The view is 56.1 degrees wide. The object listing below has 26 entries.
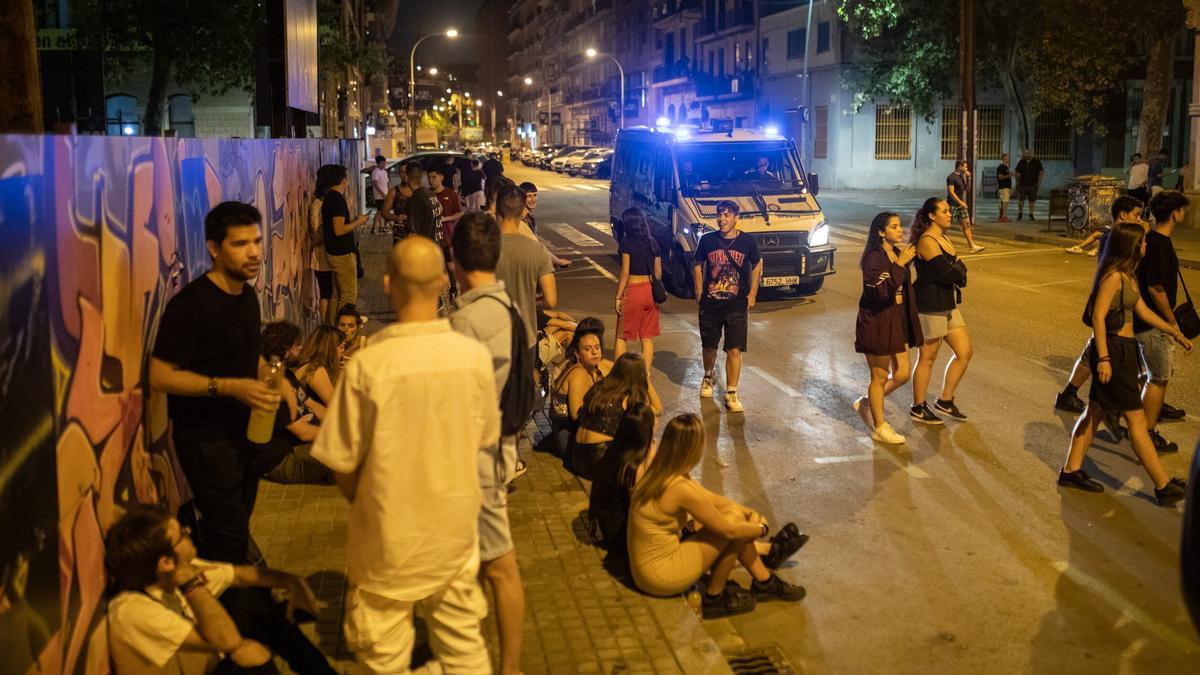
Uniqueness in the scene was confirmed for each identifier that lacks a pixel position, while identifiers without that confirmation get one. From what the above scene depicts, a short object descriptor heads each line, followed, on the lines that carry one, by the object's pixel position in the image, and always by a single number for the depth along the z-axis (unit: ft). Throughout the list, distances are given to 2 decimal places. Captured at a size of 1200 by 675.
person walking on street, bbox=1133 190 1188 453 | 24.32
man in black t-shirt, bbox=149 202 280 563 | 14.01
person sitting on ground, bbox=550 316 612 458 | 24.20
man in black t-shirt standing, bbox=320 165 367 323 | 36.37
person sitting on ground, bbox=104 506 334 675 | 12.57
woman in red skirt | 31.32
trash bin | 72.28
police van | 48.83
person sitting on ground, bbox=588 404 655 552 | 18.72
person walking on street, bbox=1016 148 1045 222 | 89.04
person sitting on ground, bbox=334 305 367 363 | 26.11
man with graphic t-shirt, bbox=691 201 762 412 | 29.81
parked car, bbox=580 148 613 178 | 184.65
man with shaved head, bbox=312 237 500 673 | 11.21
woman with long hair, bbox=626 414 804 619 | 16.76
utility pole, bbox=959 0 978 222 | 81.51
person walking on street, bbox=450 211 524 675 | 13.70
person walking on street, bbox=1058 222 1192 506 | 22.13
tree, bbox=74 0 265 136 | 93.56
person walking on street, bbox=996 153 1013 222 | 89.61
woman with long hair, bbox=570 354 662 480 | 22.07
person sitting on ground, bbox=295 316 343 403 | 23.18
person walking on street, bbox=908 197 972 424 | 28.07
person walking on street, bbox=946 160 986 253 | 66.08
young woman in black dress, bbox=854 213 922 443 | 26.76
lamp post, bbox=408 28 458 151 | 193.67
